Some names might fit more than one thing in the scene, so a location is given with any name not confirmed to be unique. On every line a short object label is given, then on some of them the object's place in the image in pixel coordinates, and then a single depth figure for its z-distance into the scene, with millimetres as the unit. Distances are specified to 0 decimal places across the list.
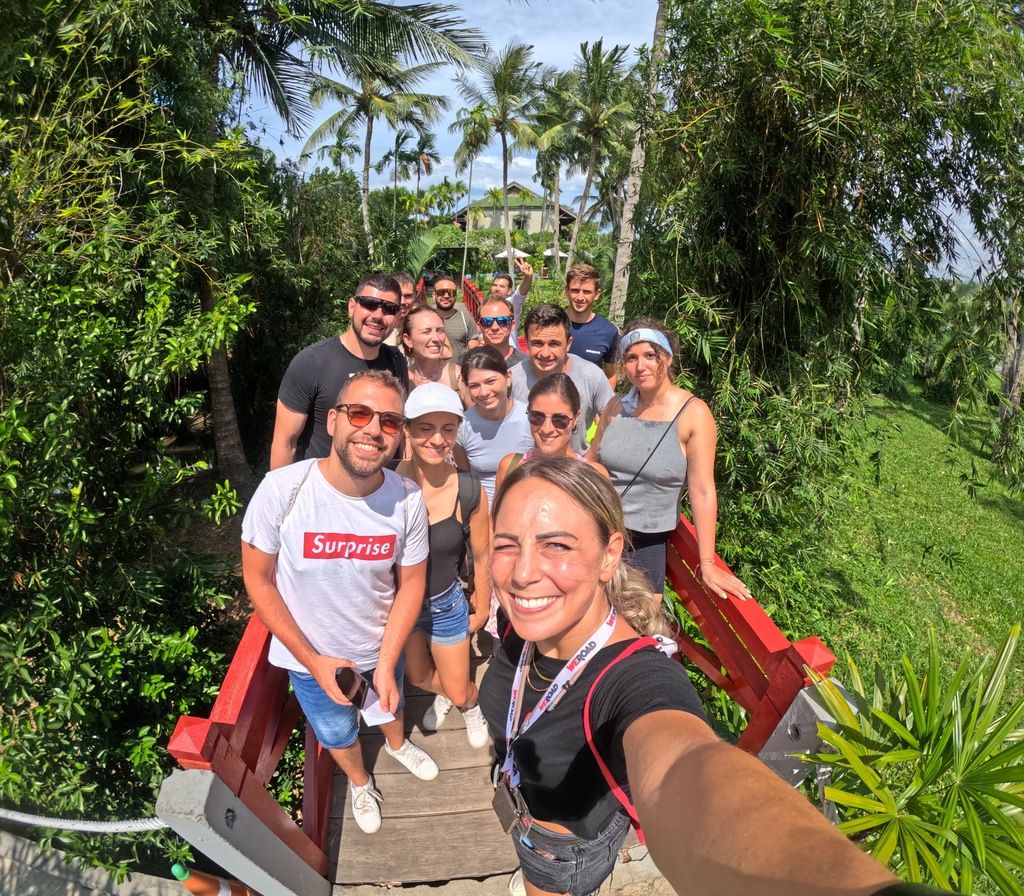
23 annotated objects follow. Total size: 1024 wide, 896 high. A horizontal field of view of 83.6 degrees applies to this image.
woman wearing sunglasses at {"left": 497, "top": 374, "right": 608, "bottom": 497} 2566
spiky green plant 1783
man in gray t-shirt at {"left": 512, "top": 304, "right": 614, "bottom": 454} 3184
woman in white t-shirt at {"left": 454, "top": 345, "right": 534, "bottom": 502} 2783
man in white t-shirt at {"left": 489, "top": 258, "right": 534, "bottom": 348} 6230
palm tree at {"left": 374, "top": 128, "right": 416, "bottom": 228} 29853
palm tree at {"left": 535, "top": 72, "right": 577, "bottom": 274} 30672
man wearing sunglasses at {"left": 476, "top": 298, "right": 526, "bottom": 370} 3959
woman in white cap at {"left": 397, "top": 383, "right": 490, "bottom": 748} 2381
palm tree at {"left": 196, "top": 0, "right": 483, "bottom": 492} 5941
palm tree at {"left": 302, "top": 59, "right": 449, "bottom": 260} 22984
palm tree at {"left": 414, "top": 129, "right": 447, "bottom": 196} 32344
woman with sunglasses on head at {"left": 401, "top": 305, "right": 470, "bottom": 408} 3553
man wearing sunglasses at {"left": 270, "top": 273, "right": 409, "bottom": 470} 2939
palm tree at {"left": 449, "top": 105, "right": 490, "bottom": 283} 30906
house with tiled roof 52781
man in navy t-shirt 4324
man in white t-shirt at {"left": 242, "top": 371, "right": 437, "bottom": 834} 1979
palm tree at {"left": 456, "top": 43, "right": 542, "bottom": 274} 29297
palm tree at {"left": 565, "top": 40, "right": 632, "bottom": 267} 27125
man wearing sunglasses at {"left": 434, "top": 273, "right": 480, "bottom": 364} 5375
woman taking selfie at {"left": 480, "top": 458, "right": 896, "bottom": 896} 819
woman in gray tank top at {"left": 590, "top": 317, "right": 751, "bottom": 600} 2598
